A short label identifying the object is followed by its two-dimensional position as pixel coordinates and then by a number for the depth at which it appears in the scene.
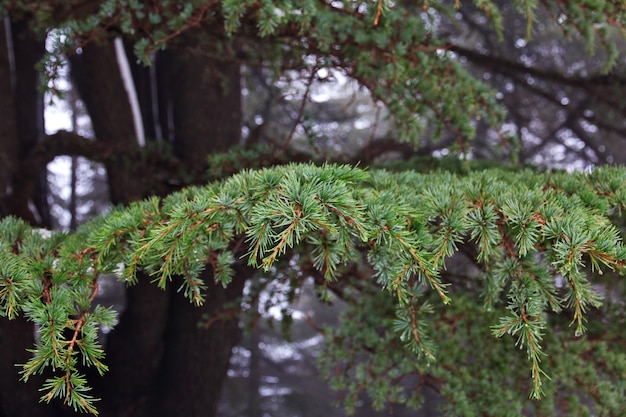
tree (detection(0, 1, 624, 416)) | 2.03
